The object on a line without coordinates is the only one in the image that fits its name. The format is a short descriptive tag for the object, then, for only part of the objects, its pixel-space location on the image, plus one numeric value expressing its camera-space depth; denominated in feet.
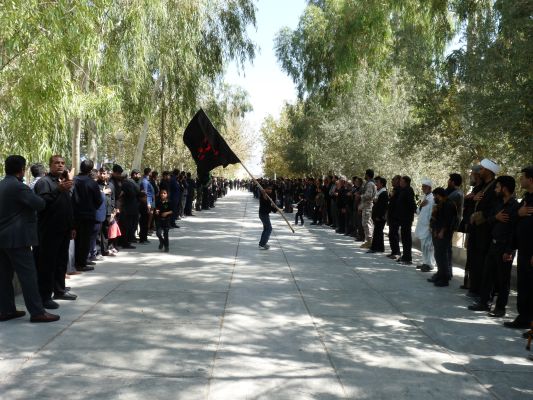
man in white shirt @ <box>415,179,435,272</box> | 34.73
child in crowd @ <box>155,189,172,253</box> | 40.45
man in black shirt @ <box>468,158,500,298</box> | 26.37
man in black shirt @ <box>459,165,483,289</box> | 28.17
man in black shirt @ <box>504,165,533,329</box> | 21.40
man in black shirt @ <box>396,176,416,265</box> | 38.19
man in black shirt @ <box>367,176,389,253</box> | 42.91
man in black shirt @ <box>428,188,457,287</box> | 30.60
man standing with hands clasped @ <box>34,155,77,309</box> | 22.99
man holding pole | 43.52
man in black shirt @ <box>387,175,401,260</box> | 39.78
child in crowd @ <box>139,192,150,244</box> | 46.29
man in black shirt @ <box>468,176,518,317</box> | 23.35
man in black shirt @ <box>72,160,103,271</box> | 30.48
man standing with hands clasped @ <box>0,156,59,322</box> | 19.80
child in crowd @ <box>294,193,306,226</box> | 72.19
